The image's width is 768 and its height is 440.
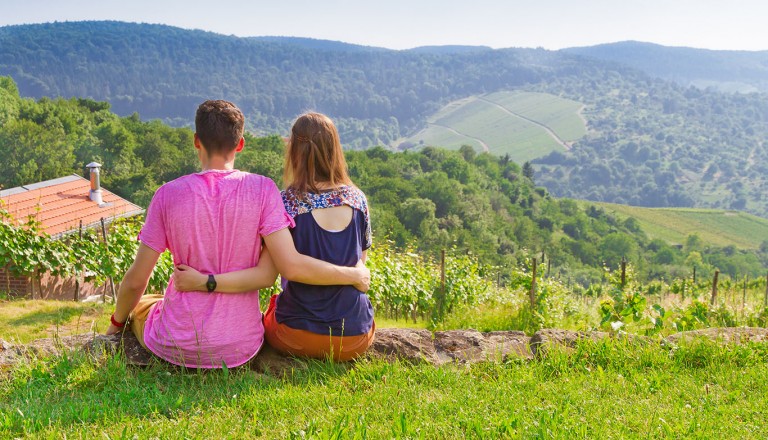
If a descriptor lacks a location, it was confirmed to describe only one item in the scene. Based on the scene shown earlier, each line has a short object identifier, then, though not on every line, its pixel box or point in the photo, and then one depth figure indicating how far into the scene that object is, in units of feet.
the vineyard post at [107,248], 32.32
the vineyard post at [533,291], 28.89
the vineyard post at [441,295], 36.89
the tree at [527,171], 368.77
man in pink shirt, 8.80
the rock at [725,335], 11.35
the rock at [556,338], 10.55
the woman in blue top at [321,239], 9.42
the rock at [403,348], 10.14
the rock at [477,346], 10.28
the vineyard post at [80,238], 32.89
